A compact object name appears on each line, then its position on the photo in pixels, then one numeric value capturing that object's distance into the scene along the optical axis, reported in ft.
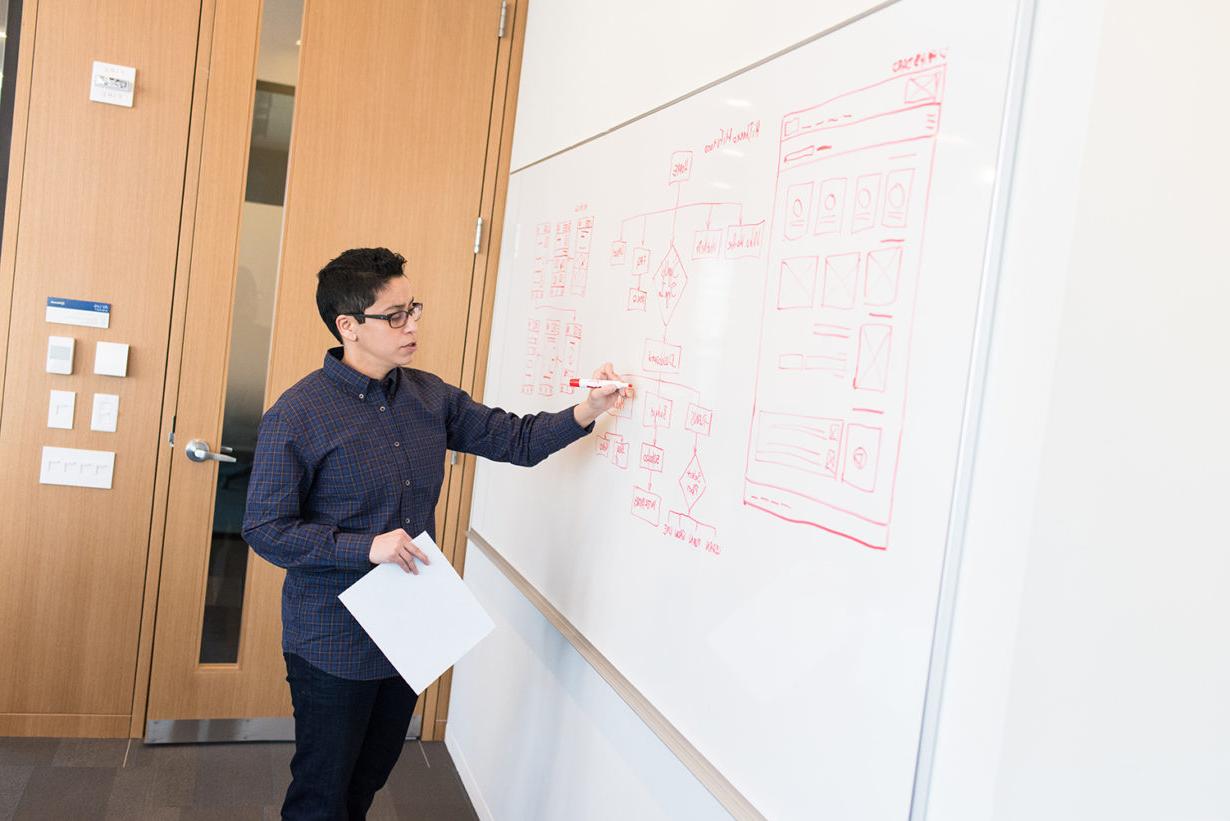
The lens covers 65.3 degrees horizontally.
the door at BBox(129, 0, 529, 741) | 10.46
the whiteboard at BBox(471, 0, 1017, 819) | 3.84
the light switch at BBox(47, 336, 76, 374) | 10.08
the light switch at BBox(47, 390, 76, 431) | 10.20
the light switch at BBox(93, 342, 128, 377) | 10.27
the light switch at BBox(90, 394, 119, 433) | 10.35
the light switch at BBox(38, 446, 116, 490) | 10.28
